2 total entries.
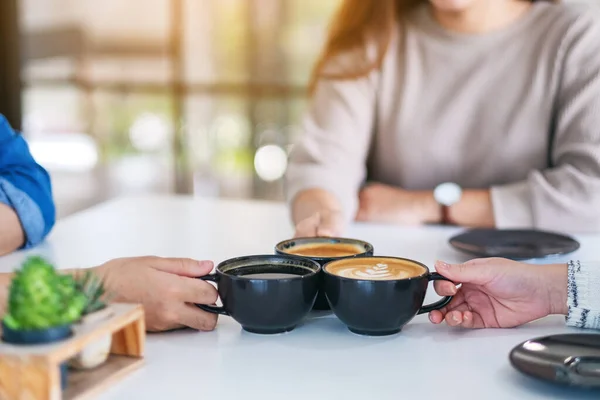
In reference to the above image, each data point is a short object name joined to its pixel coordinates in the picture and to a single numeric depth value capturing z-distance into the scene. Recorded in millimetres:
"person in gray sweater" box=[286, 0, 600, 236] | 1578
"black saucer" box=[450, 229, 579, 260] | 1179
